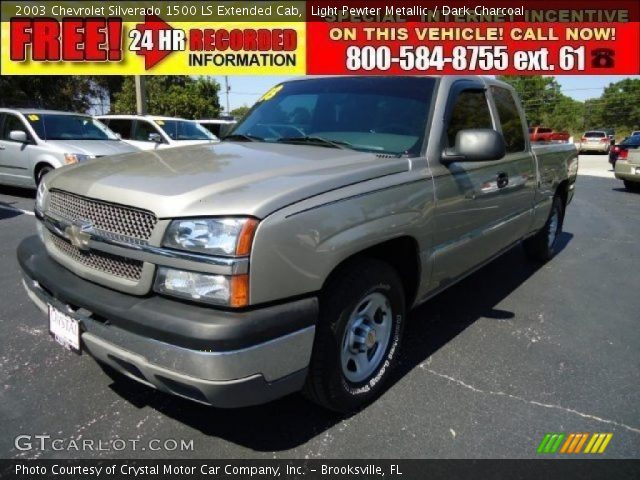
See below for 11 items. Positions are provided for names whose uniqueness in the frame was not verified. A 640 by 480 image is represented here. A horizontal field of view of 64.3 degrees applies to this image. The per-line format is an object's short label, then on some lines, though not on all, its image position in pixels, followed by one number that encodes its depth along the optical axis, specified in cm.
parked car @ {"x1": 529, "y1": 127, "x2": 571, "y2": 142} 2550
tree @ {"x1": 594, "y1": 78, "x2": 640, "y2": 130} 7244
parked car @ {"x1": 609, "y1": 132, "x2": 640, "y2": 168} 1286
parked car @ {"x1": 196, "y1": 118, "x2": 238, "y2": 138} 1519
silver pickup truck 200
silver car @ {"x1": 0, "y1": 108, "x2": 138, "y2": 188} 828
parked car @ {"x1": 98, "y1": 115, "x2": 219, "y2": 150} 1145
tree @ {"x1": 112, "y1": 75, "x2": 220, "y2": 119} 2728
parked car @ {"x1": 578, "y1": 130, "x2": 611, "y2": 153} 3188
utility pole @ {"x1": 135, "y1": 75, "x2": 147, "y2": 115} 1658
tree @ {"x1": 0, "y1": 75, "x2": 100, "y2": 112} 2227
